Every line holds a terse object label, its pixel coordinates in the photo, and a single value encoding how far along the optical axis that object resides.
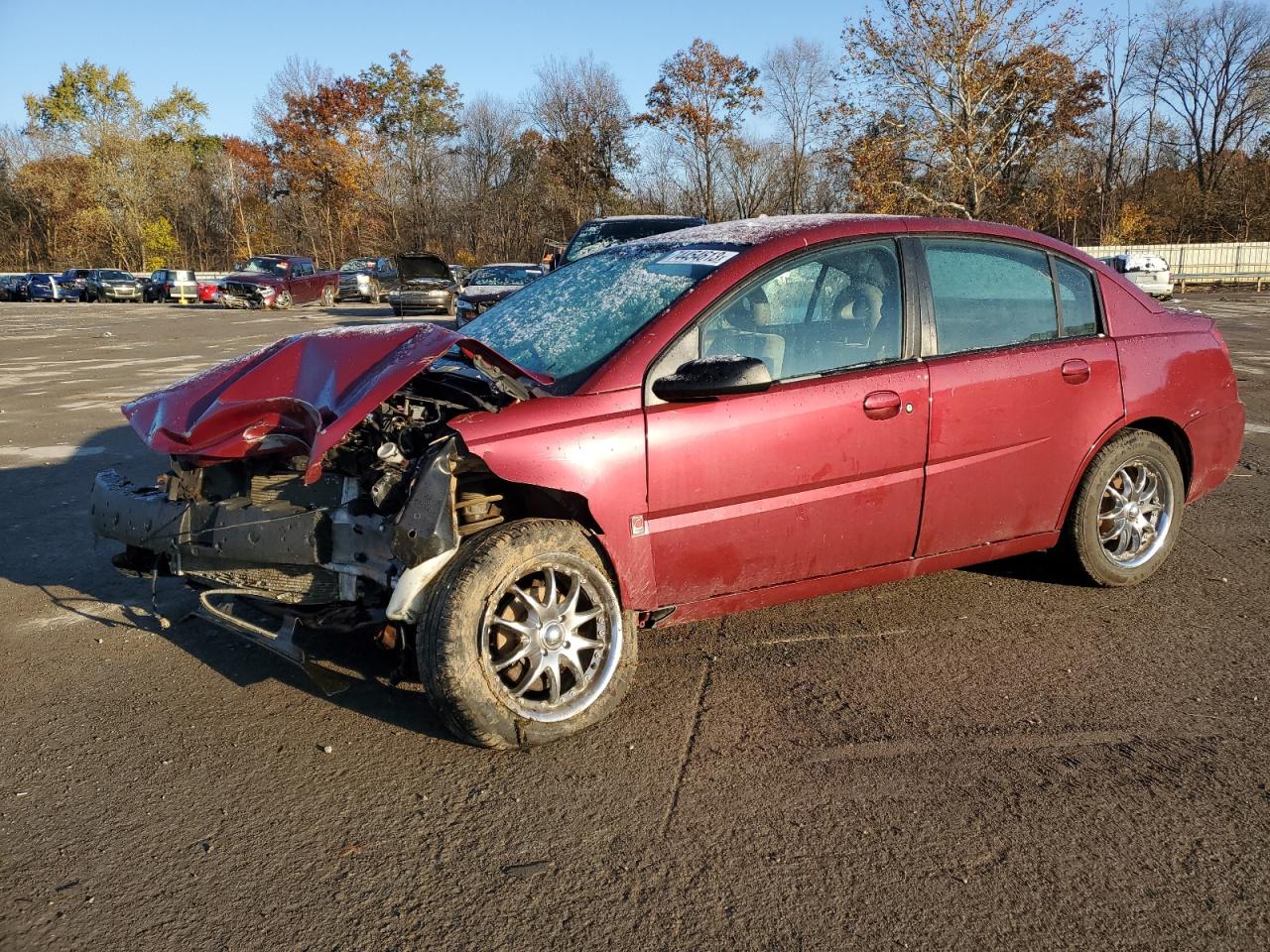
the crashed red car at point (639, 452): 3.19
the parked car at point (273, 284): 33.06
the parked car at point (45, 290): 44.59
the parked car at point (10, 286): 45.59
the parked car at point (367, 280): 36.75
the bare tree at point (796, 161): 42.50
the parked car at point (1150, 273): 28.03
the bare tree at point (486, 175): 52.28
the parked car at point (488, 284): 13.84
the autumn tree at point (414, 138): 51.47
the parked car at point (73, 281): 44.66
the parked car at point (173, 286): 39.69
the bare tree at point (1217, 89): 47.38
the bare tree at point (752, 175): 42.84
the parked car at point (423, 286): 27.39
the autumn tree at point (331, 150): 51.50
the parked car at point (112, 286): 42.62
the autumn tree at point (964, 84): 27.34
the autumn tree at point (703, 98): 41.09
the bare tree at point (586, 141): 45.25
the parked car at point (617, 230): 12.45
